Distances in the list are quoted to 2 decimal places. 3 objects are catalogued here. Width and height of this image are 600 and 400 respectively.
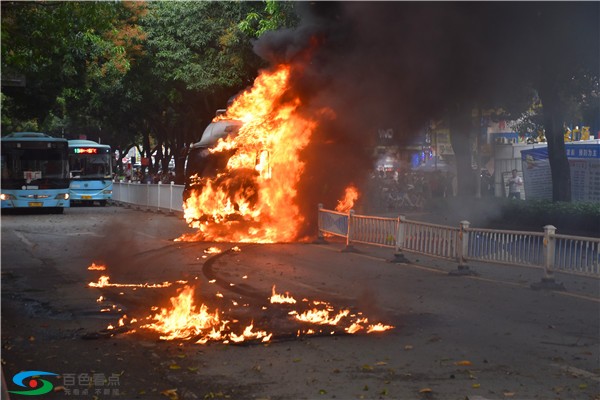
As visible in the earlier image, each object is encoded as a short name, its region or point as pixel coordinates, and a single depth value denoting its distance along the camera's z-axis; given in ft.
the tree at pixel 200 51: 95.09
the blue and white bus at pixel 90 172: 124.06
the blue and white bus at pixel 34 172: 98.78
